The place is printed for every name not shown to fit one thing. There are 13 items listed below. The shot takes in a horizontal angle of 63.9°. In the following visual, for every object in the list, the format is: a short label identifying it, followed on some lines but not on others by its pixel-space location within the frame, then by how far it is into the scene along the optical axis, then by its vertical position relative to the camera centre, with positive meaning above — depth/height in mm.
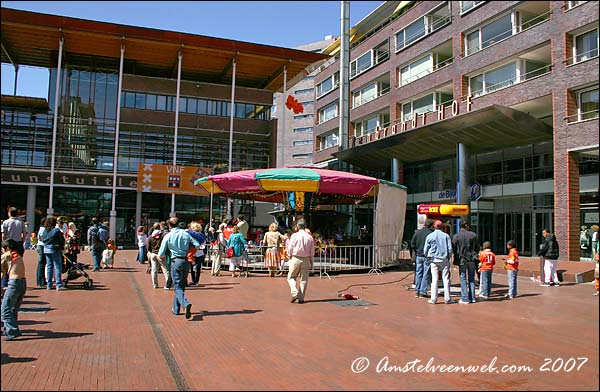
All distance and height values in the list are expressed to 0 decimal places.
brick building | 6406 +3867
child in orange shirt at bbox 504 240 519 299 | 11281 -998
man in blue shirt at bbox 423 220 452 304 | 10352 -580
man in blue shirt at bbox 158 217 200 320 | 8602 -665
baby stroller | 12039 -1309
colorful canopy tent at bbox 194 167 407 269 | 15195 +1232
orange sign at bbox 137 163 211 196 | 32781 +2976
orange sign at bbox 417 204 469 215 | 13201 +522
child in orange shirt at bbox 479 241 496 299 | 11242 -968
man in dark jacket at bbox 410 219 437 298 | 11203 -763
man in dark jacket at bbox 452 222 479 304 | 10508 -649
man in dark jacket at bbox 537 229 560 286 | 13805 -799
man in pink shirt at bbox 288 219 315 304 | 10180 -752
